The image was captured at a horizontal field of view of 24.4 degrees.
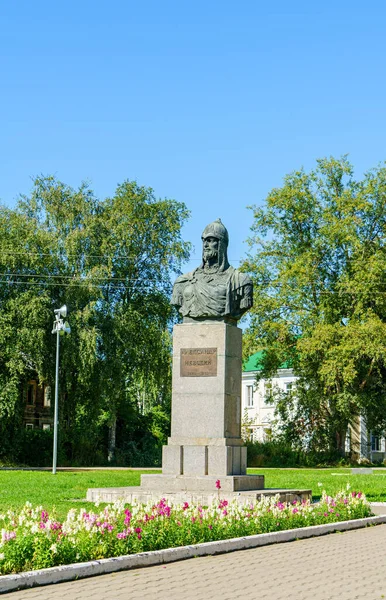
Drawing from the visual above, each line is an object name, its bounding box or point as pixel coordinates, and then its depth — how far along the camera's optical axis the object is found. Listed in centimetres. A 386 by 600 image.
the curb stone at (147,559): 797
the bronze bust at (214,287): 1673
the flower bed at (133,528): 857
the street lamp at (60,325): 3259
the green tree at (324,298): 4441
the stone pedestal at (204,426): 1546
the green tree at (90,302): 4028
